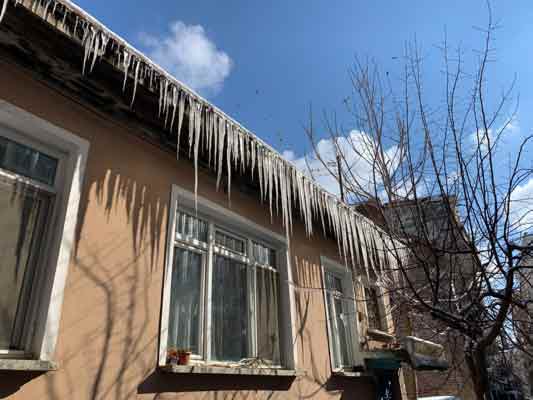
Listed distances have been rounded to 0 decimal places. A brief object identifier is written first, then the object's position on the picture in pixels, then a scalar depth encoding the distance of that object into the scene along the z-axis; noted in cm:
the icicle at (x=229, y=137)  340
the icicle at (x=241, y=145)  354
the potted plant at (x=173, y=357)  286
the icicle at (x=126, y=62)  264
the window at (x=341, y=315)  520
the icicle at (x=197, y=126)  310
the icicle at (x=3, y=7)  203
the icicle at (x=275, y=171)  392
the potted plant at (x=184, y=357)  287
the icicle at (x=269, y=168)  383
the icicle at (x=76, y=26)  239
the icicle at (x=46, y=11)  225
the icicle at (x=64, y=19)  234
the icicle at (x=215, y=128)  328
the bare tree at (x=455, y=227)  289
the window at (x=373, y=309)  611
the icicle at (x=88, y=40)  242
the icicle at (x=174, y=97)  299
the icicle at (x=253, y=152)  367
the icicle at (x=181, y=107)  302
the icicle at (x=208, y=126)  323
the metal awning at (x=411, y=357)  517
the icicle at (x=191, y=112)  311
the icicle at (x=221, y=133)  332
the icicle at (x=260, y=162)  374
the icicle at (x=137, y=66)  270
